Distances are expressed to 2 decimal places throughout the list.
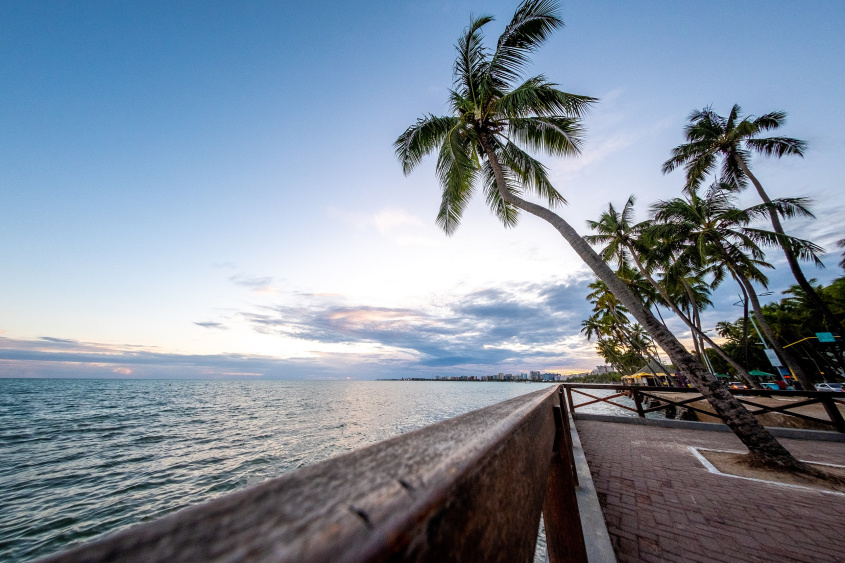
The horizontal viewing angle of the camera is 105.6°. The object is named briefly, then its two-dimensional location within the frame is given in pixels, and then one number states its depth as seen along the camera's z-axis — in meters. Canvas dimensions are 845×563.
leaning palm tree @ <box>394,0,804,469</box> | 5.57
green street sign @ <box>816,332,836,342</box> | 19.53
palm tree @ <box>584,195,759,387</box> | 17.78
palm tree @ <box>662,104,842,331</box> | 12.77
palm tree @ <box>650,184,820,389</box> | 14.31
